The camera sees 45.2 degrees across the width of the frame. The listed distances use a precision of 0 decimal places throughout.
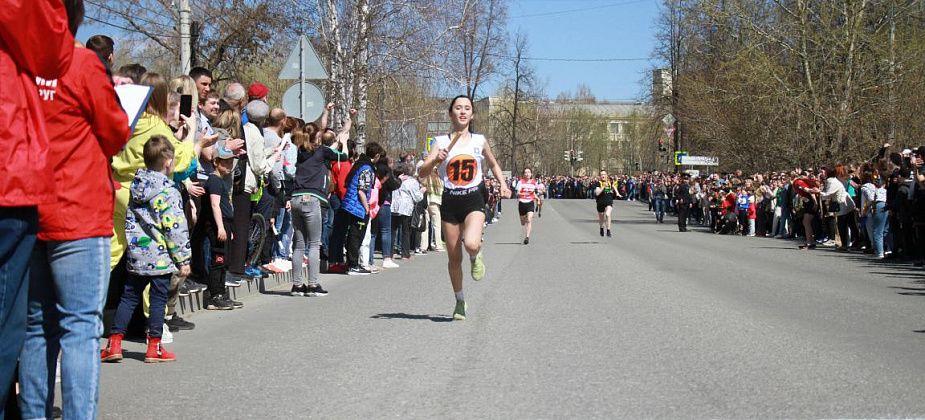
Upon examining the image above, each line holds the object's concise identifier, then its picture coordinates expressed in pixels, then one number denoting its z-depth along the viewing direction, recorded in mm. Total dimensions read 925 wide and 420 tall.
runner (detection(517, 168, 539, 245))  26781
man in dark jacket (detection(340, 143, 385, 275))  14898
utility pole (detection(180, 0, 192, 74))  19609
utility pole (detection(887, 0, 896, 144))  34062
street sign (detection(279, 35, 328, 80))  16594
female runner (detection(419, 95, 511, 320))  9844
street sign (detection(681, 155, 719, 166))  50853
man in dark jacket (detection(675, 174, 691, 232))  36719
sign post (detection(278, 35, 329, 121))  16609
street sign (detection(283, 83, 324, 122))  16641
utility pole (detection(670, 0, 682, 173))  65938
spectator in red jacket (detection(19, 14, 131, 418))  4078
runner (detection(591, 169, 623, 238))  29781
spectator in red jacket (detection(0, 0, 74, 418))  3490
